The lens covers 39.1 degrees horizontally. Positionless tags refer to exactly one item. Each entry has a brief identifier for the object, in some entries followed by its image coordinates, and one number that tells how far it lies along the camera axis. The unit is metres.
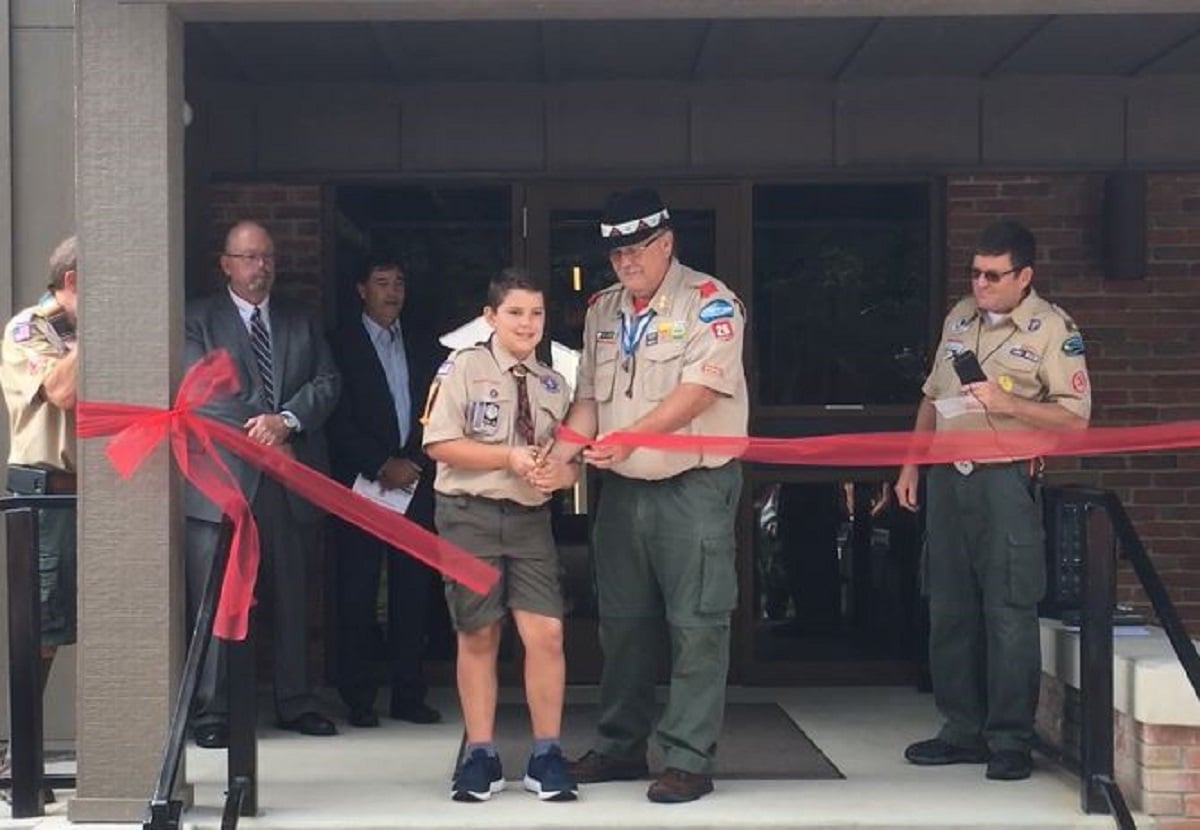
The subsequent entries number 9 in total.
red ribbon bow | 4.95
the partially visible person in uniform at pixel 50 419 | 5.43
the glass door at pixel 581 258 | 7.29
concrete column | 4.98
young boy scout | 5.23
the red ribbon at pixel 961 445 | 5.40
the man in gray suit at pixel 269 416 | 6.05
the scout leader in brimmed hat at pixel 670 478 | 5.23
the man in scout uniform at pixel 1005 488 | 5.57
